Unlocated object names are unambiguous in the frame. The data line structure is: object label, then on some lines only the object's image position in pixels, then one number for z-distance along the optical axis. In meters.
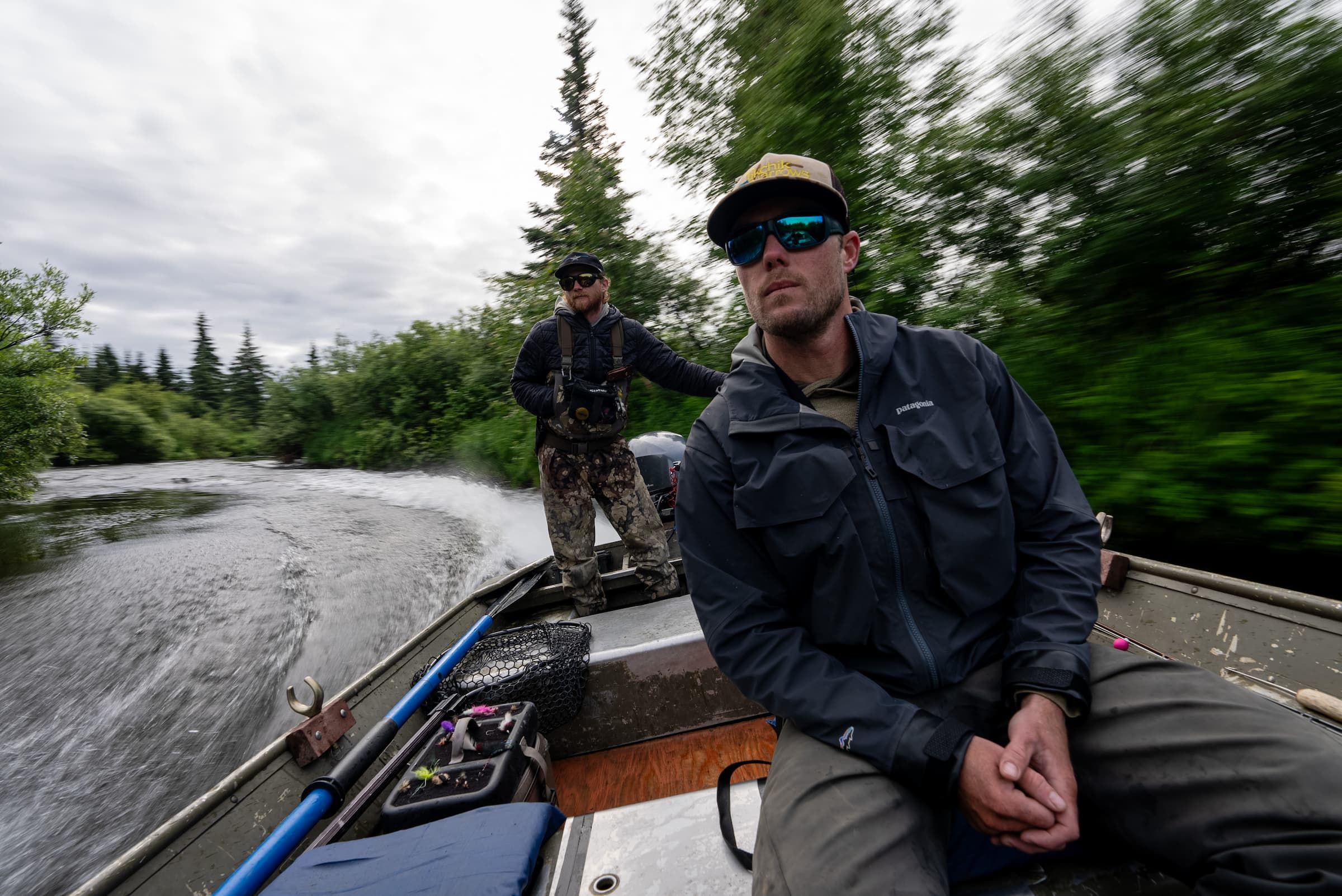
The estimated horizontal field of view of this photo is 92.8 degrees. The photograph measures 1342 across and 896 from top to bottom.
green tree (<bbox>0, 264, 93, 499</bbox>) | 18.30
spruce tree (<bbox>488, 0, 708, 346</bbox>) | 10.42
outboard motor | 5.41
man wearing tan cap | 1.11
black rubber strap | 1.51
